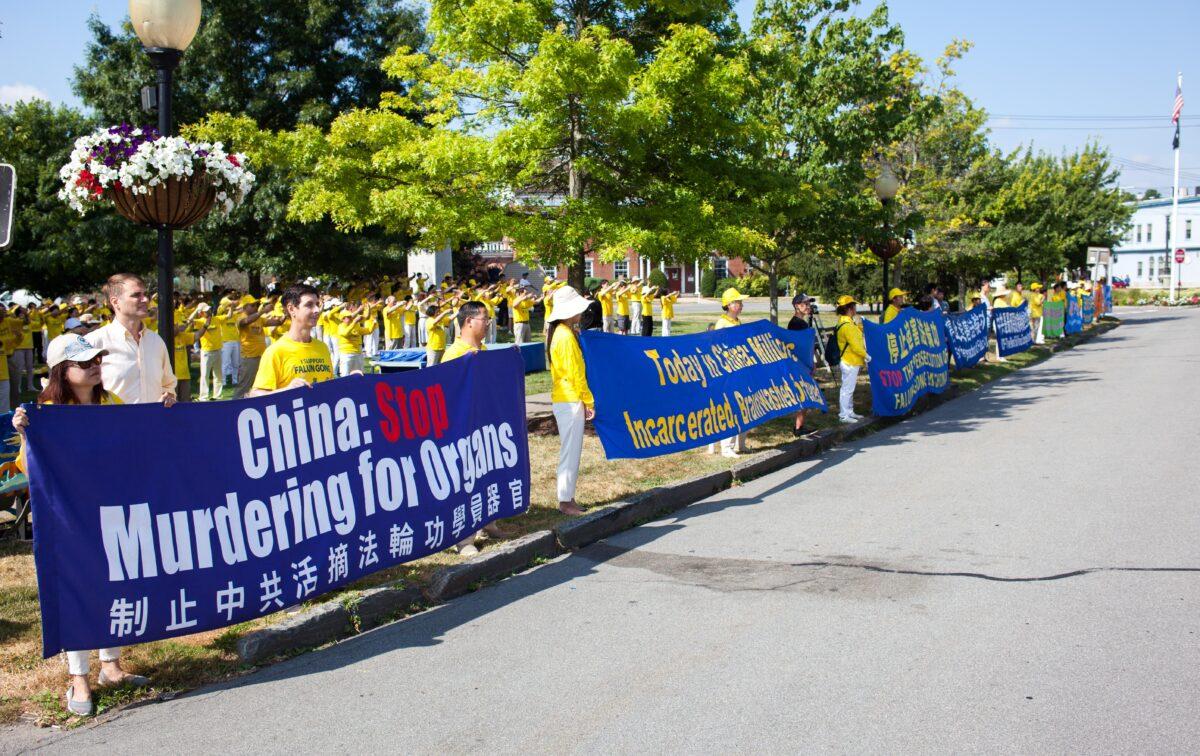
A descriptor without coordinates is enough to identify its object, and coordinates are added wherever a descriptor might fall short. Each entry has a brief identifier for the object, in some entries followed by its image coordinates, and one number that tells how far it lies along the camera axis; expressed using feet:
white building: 281.17
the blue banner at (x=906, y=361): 47.39
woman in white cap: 16.53
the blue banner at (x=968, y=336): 65.51
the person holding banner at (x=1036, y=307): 89.66
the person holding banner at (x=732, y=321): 37.76
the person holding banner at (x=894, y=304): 52.75
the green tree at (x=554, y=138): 35.83
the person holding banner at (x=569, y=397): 27.81
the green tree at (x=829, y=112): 59.31
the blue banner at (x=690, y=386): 30.96
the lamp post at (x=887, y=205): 58.59
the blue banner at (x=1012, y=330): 78.50
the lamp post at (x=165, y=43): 23.36
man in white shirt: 19.65
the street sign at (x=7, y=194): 16.56
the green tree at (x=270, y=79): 90.33
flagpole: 179.95
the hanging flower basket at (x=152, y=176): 22.93
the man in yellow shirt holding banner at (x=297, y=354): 21.61
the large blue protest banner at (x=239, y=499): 15.71
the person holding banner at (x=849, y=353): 45.01
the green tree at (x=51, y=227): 93.20
